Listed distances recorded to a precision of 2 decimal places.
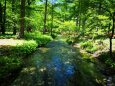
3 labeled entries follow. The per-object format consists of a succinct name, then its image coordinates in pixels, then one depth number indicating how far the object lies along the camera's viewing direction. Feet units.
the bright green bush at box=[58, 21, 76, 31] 74.25
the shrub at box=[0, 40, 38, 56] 23.42
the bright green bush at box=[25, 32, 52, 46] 39.87
